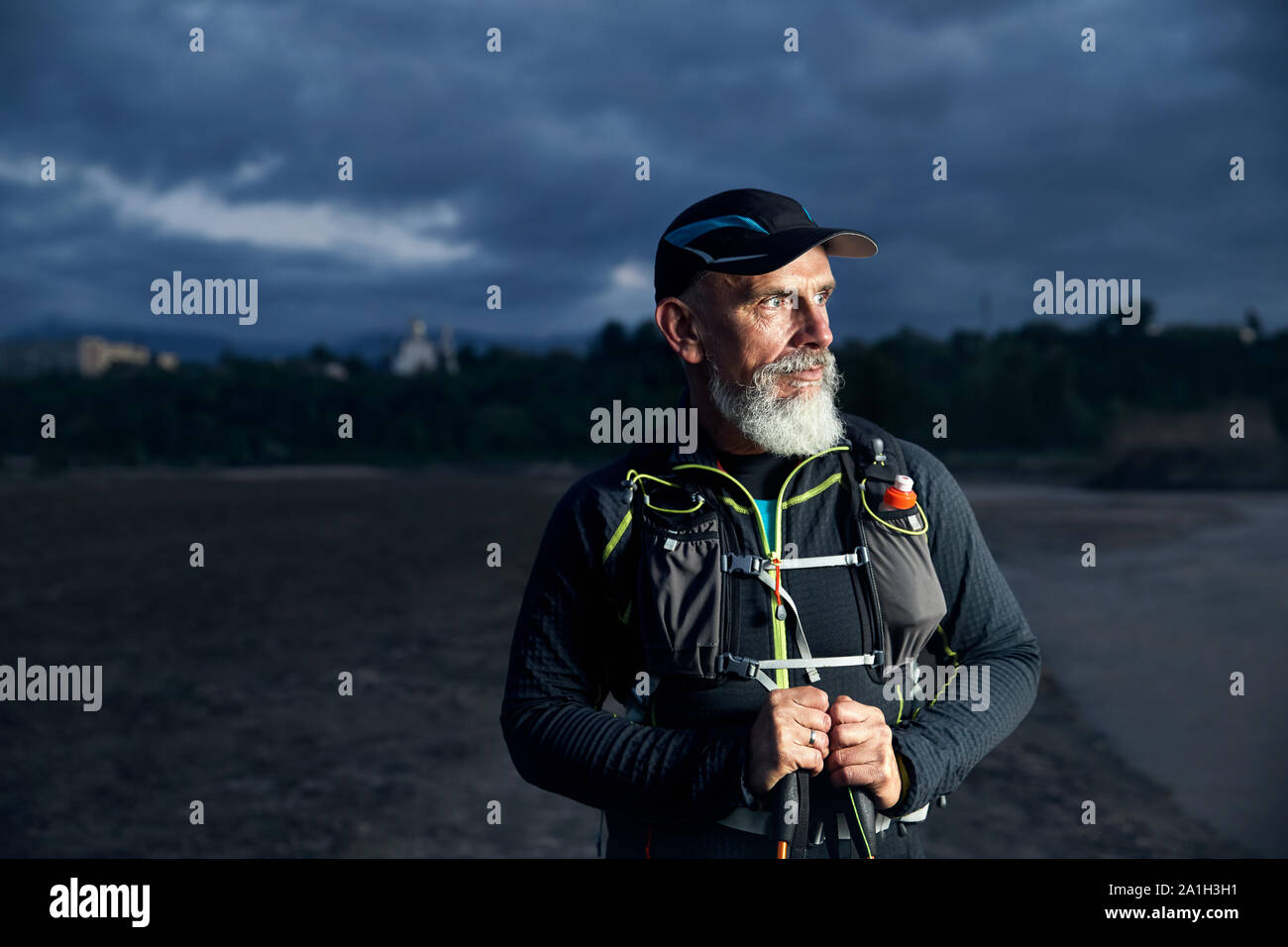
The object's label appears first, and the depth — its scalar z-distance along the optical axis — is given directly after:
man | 2.04
